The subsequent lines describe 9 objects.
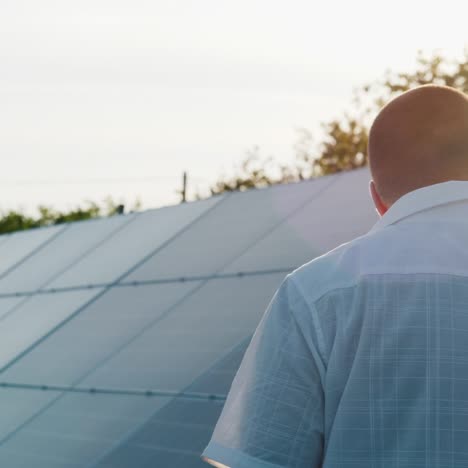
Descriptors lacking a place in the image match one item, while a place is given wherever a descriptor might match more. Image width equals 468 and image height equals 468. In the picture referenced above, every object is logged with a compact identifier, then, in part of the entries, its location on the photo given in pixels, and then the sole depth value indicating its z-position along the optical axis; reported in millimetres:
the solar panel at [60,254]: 13281
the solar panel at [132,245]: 11633
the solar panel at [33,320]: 10328
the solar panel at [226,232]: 10156
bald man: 2496
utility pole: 67000
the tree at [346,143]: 50938
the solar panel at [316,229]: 8852
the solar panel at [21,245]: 15422
